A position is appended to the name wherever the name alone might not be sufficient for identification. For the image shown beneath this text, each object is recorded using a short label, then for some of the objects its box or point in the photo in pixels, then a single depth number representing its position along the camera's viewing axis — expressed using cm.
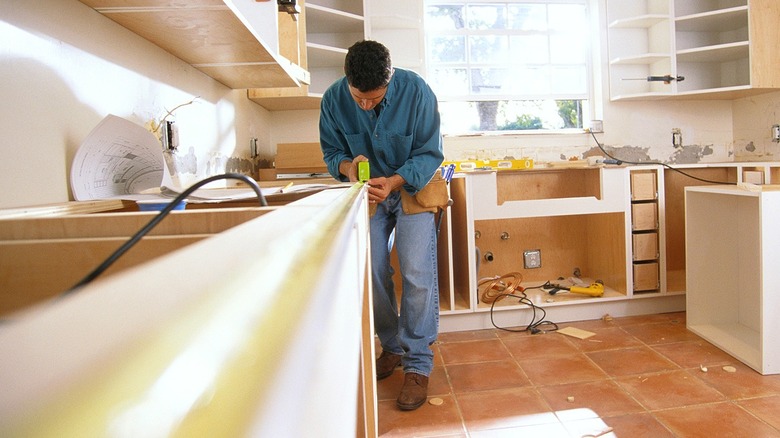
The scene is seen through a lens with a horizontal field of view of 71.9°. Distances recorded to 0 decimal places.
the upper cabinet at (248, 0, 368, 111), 304
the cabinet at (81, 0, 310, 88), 133
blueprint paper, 118
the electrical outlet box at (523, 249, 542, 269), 346
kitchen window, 378
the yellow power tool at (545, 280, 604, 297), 293
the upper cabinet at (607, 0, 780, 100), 329
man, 192
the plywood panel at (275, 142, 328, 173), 286
